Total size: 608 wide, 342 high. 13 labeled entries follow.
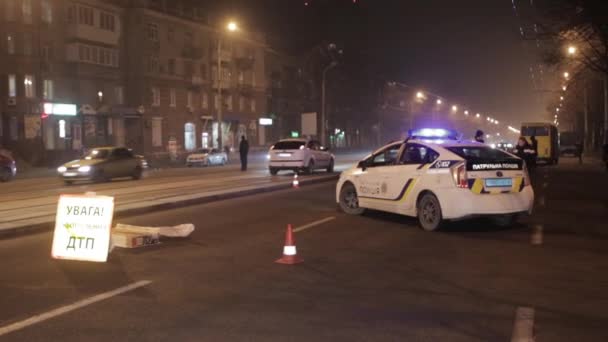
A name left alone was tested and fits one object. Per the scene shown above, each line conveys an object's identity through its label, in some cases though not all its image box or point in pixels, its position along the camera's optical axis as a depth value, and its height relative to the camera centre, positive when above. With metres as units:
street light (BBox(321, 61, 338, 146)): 51.31 +0.39
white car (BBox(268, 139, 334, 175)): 28.16 -0.92
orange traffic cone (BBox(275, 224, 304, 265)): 8.41 -1.58
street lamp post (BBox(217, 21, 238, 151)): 44.79 +0.60
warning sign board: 8.37 -1.23
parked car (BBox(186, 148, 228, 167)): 43.25 -1.51
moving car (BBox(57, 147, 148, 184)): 24.72 -1.20
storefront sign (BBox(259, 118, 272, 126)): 73.50 +1.71
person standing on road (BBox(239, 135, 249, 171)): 31.55 -0.72
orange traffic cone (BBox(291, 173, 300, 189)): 20.85 -1.67
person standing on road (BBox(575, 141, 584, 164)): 45.14 -1.04
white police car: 10.61 -0.85
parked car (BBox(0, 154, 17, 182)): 27.66 -1.37
